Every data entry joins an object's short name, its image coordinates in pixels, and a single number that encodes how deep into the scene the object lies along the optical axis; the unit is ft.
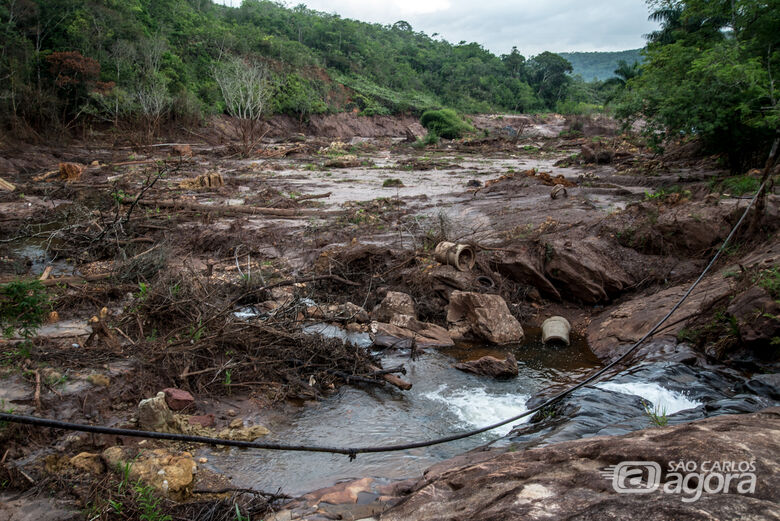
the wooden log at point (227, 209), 42.16
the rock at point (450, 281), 27.43
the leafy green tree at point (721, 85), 36.99
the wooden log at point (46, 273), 24.62
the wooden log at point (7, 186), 47.59
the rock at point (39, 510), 9.90
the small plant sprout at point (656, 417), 12.70
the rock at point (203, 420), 14.52
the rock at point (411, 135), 139.12
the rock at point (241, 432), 14.24
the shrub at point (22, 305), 14.74
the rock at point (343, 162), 80.48
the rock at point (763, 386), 15.02
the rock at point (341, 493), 11.34
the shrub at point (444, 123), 134.31
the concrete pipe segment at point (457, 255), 27.81
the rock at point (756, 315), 17.13
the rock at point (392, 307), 25.09
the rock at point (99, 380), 14.94
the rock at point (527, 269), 27.94
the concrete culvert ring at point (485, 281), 28.14
